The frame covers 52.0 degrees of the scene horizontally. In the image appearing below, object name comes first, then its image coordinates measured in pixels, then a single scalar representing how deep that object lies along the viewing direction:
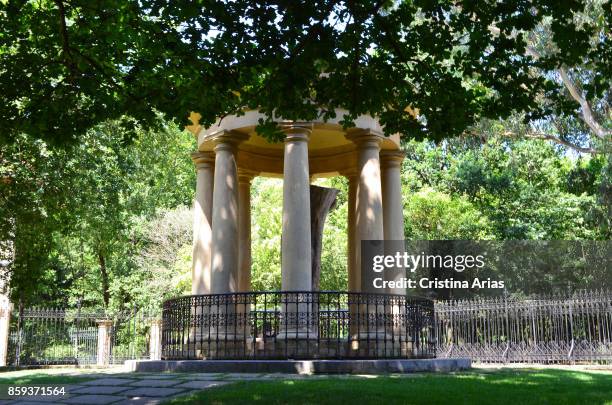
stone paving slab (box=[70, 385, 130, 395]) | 9.48
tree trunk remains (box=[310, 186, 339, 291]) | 17.75
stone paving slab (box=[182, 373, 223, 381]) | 10.91
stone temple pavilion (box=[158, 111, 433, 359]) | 14.37
